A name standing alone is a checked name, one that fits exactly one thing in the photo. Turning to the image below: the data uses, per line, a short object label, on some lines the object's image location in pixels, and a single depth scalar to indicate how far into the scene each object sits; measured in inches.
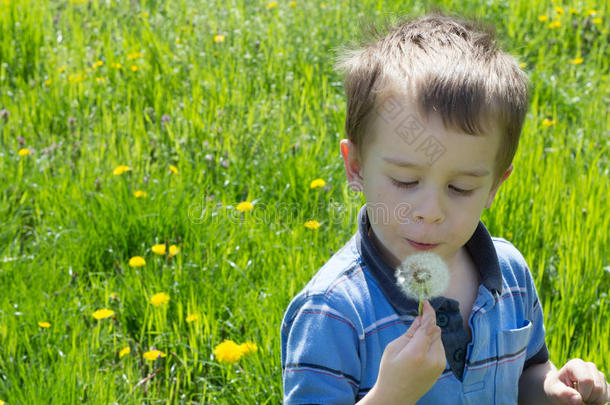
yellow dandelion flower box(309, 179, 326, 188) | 106.9
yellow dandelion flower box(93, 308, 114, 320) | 87.7
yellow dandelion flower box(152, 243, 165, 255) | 96.4
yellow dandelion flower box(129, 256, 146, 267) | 95.0
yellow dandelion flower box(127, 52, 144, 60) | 141.3
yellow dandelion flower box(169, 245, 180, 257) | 95.4
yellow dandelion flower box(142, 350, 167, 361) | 83.1
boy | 55.0
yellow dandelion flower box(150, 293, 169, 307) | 88.0
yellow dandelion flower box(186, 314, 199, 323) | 86.2
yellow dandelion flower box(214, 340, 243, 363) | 81.5
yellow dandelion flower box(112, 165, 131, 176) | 110.0
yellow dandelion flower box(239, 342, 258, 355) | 81.7
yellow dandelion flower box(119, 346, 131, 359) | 84.3
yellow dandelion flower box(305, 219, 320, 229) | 98.6
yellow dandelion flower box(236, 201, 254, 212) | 102.0
